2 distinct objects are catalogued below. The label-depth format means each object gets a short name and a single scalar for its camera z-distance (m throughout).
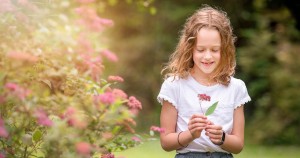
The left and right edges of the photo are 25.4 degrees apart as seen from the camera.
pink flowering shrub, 3.09
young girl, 3.62
